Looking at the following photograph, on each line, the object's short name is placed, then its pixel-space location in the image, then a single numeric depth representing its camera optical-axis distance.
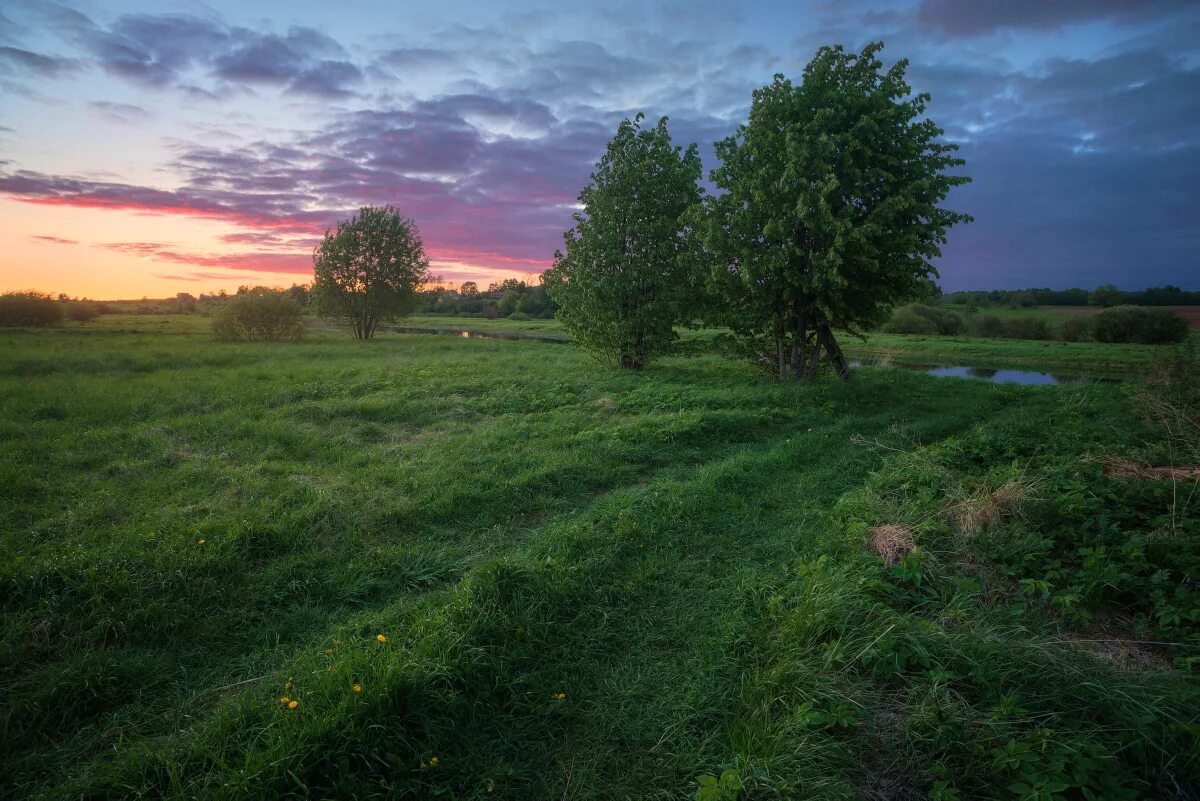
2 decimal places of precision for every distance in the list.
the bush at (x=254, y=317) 38.06
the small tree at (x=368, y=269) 41.97
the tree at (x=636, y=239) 20.19
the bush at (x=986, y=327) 54.56
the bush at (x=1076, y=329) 46.33
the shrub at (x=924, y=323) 55.31
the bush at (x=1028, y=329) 51.12
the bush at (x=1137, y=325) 40.22
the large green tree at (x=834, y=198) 14.95
